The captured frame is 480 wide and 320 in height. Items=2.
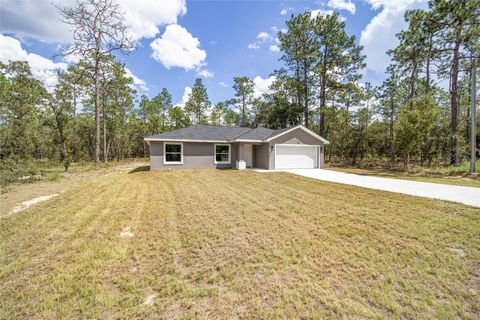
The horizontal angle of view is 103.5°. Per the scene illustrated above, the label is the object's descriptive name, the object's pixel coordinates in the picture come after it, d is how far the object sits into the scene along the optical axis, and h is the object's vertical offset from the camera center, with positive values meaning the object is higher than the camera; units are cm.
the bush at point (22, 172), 958 -88
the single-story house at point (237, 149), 1362 +60
